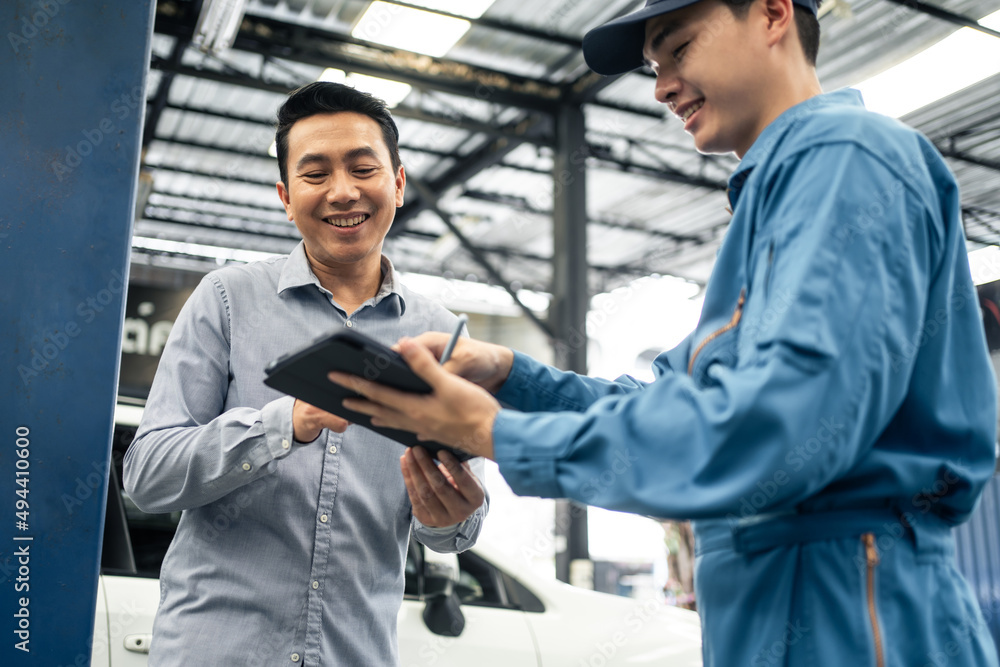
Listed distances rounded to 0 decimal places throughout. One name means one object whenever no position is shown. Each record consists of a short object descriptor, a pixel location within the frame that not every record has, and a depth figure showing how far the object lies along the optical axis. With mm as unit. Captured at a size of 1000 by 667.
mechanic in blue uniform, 913
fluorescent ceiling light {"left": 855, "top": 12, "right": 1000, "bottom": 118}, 7344
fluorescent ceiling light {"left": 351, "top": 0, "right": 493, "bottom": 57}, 7395
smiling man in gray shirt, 1531
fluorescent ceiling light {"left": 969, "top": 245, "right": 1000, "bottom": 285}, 12188
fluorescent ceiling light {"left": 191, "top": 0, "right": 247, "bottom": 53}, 6355
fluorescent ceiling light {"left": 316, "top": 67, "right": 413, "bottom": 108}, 8109
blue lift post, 1621
